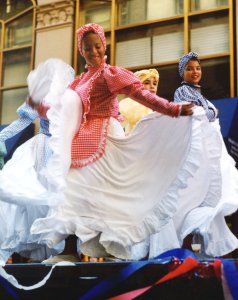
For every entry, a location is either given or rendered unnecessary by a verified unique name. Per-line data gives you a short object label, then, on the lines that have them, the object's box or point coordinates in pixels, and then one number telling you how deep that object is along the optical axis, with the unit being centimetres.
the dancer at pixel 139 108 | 559
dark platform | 323
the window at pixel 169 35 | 1055
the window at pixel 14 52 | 1298
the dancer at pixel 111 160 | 414
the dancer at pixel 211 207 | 468
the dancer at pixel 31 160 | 438
